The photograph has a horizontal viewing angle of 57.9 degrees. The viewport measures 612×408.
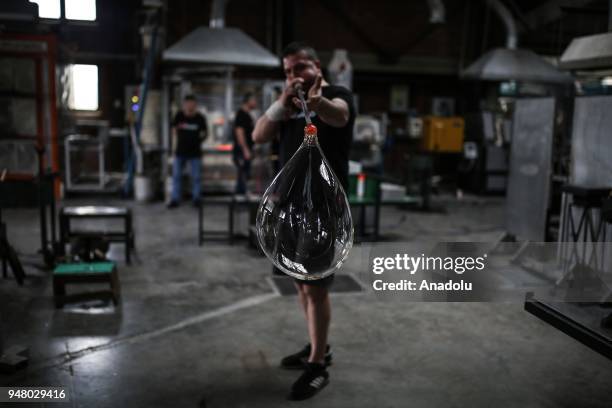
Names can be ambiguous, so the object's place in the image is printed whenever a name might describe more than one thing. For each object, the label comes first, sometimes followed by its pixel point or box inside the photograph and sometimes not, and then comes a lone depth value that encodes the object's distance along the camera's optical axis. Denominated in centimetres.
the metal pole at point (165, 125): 817
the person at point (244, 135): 736
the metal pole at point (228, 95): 829
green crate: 571
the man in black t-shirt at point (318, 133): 202
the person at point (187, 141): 741
